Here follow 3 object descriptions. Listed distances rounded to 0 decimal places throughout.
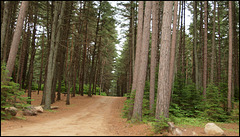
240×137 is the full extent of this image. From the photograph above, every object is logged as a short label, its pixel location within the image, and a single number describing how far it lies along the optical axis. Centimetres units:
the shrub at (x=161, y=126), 604
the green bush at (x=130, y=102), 999
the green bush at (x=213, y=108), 1117
